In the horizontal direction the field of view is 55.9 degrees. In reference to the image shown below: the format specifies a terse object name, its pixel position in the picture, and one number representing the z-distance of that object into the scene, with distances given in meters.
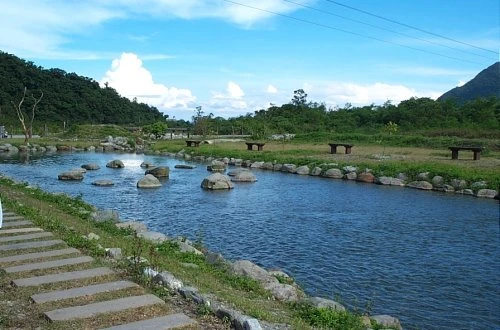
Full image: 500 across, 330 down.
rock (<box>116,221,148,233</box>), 11.01
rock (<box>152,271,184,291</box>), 5.80
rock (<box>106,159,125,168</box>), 31.05
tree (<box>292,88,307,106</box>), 80.69
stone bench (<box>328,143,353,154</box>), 35.28
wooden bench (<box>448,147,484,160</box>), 28.18
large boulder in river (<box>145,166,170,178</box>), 26.16
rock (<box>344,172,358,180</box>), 26.38
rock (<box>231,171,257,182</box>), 25.03
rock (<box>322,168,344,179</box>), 27.14
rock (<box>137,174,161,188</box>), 22.31
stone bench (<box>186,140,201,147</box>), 47.11
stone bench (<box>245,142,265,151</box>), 40.17
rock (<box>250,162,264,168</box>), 32.93
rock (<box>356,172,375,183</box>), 25.50
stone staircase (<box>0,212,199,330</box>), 4.77
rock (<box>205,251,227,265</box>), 8.57
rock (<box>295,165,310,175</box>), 29.16
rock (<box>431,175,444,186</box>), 22.91
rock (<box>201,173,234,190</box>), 22.03
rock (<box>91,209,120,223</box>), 11.71
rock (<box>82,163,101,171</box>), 29.28
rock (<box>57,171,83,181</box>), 24.27
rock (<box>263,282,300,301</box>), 6.98
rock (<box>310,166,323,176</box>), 28.45
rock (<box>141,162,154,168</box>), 31.50
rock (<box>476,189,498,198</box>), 20.52
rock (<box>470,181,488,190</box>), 21.17
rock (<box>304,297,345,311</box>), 6.53
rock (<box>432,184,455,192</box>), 22.27
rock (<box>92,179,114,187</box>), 22.52
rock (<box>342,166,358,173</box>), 26.97
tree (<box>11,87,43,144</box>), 43.83
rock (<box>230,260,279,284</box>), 7.94
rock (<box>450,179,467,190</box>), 22.01
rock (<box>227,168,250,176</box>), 25.75
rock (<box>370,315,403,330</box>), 6.94
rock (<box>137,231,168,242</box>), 9.80
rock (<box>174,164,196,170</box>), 31.62
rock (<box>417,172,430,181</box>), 23.79
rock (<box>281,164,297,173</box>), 30.20
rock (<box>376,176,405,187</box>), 24.28
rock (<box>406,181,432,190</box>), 22.95
